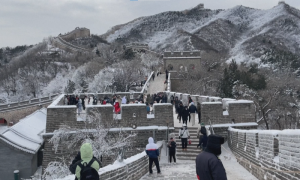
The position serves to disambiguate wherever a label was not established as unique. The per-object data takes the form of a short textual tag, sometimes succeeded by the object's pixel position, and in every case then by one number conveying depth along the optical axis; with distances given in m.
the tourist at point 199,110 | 14.39
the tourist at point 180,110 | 14.22
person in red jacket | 13.87
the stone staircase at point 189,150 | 11.91
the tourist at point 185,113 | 13.87
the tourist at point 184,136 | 11.81
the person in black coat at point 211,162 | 4.14
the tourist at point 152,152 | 9.02
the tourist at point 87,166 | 4.60
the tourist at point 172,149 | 10.85
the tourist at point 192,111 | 14.33
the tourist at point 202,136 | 11.05
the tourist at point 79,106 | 16.76
